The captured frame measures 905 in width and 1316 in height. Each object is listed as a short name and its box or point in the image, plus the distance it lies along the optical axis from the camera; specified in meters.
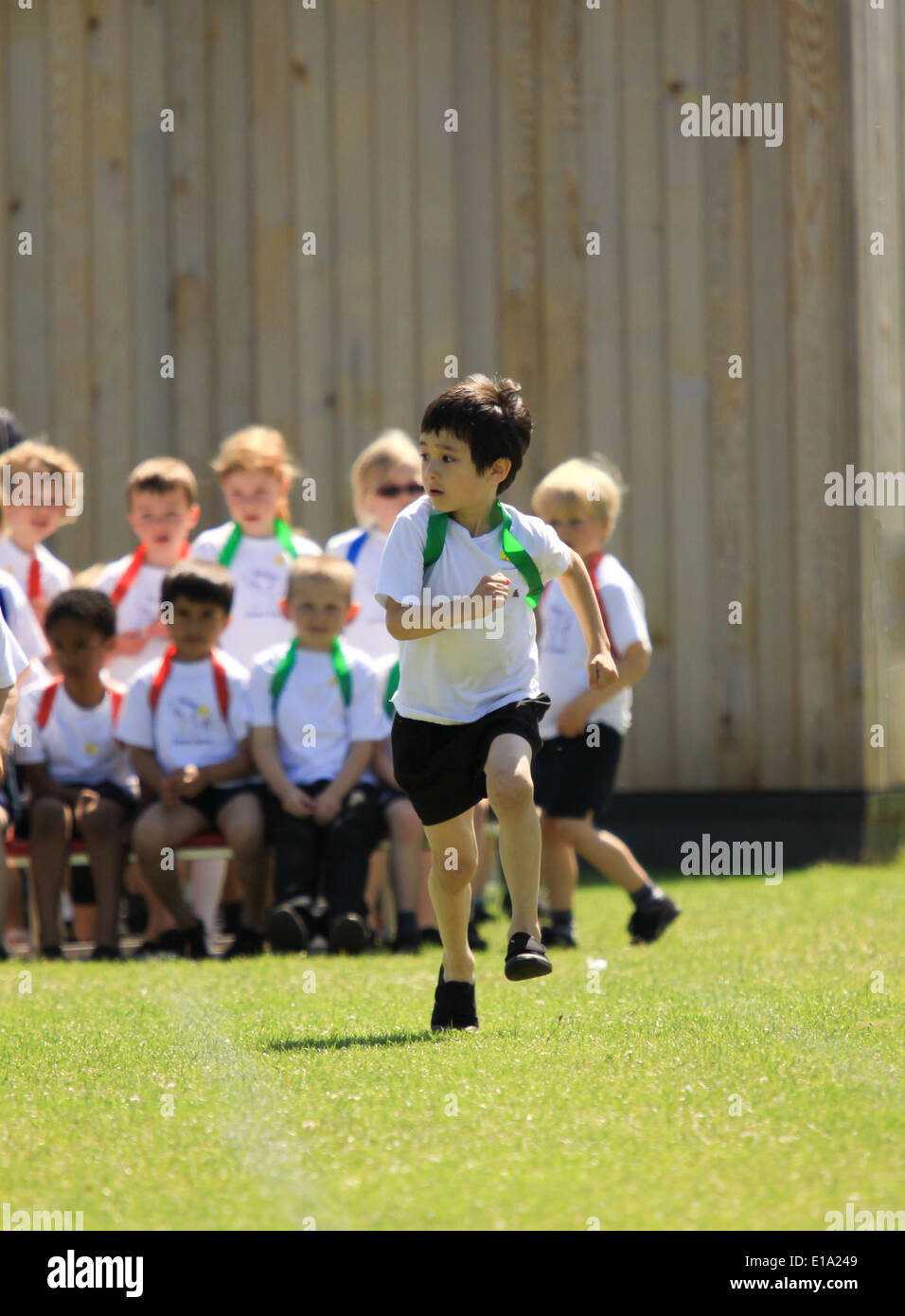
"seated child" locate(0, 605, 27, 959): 9.70
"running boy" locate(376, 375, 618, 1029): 8.72
